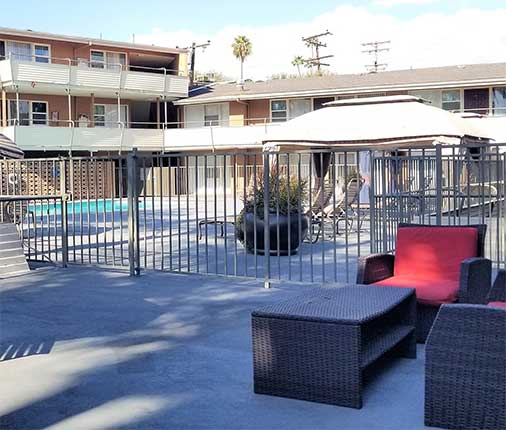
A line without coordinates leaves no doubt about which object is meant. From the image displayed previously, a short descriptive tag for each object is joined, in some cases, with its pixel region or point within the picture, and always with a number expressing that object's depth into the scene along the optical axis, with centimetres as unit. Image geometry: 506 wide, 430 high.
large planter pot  1111
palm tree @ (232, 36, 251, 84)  5828
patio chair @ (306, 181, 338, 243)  1282
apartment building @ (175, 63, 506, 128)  3219
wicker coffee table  426
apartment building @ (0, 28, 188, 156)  3259
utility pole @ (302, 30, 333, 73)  6047
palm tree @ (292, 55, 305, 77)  6639
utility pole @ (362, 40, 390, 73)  5566
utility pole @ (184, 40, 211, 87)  4612
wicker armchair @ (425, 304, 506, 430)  375
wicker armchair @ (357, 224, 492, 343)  546
